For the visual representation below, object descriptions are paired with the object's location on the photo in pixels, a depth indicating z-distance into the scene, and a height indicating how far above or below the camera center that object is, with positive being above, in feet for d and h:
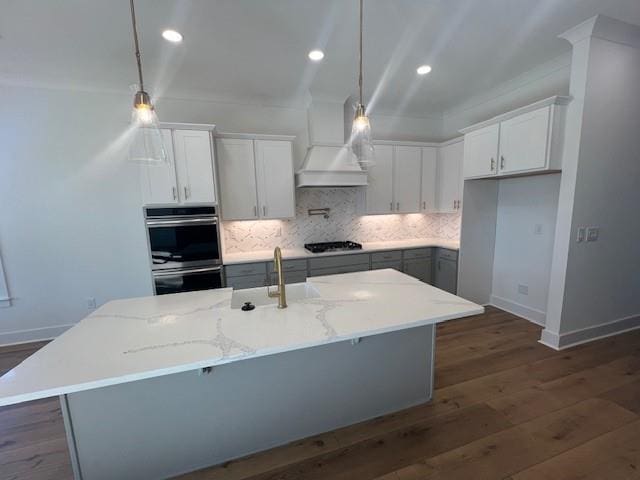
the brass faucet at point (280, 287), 5.63 -1.59
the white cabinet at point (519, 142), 8.39 +2.11
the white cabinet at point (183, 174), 9.64 +1.32
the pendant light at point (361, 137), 6.07 +1.55
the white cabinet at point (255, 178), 10.98 +1.29
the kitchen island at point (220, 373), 3.99 -2.98
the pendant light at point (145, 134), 4.86 +1.44
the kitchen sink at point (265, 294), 6.67 -2.16
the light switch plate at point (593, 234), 8.68 -1.01
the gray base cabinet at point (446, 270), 12.33 -3.03
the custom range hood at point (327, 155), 11.63 +2.26
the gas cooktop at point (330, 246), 12.24 -1.77
